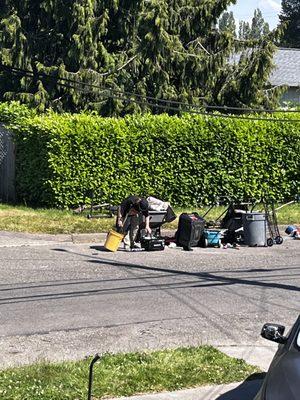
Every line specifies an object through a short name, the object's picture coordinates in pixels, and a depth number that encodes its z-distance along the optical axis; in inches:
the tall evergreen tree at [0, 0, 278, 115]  853.8
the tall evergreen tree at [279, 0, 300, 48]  3048.7
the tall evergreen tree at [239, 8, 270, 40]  3012.6
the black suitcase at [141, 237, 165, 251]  583.2
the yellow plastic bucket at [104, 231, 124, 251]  569.0
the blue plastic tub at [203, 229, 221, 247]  615.5
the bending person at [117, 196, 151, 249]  595.8
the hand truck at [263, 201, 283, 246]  635.5
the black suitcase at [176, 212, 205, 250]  603.2
